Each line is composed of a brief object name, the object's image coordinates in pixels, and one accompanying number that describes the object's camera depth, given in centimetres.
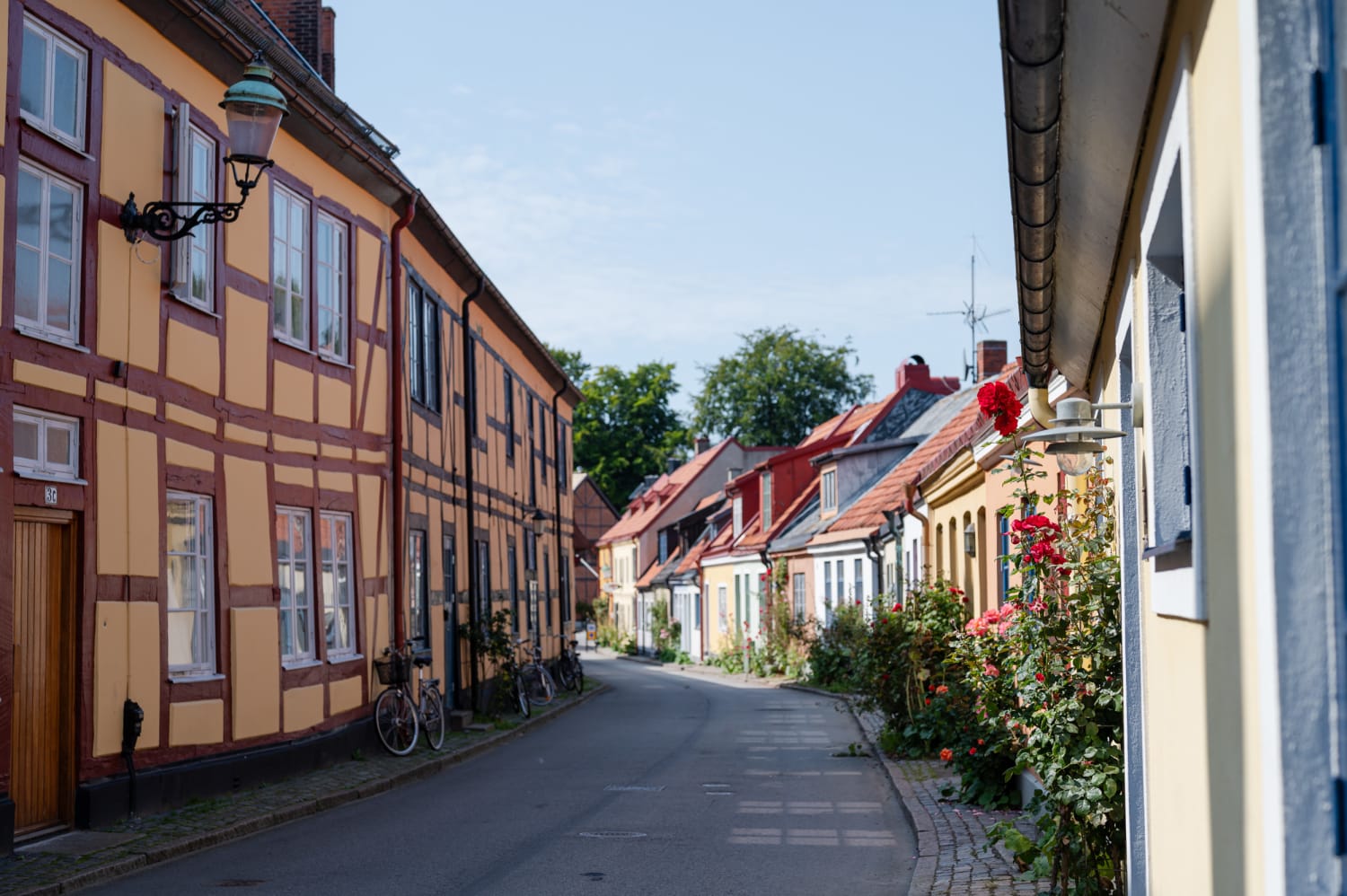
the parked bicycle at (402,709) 1619
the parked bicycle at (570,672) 3075
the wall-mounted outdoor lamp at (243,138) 1102
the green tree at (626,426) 7444
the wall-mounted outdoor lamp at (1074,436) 555
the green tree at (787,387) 7125
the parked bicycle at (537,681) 2564
